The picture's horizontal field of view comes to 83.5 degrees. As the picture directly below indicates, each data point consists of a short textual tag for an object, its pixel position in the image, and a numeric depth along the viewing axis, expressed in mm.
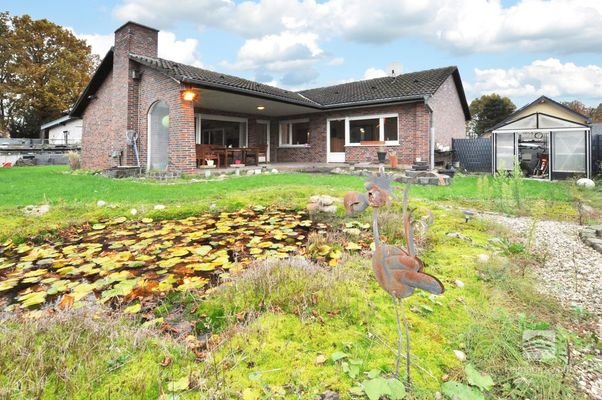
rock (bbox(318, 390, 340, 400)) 1327
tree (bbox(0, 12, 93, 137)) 30094
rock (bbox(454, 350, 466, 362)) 1603
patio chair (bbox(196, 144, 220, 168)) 12305
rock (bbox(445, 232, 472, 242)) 3588
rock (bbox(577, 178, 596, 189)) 8783
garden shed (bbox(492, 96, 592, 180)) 11117
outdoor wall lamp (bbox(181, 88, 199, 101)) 10117
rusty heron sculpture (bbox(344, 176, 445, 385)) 1248
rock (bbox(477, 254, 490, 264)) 2858
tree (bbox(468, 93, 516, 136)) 34250
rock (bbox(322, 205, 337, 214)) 4820
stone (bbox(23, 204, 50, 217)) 4512
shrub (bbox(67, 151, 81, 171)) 14820
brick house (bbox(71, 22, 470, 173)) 11016
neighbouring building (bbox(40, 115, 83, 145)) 27766
